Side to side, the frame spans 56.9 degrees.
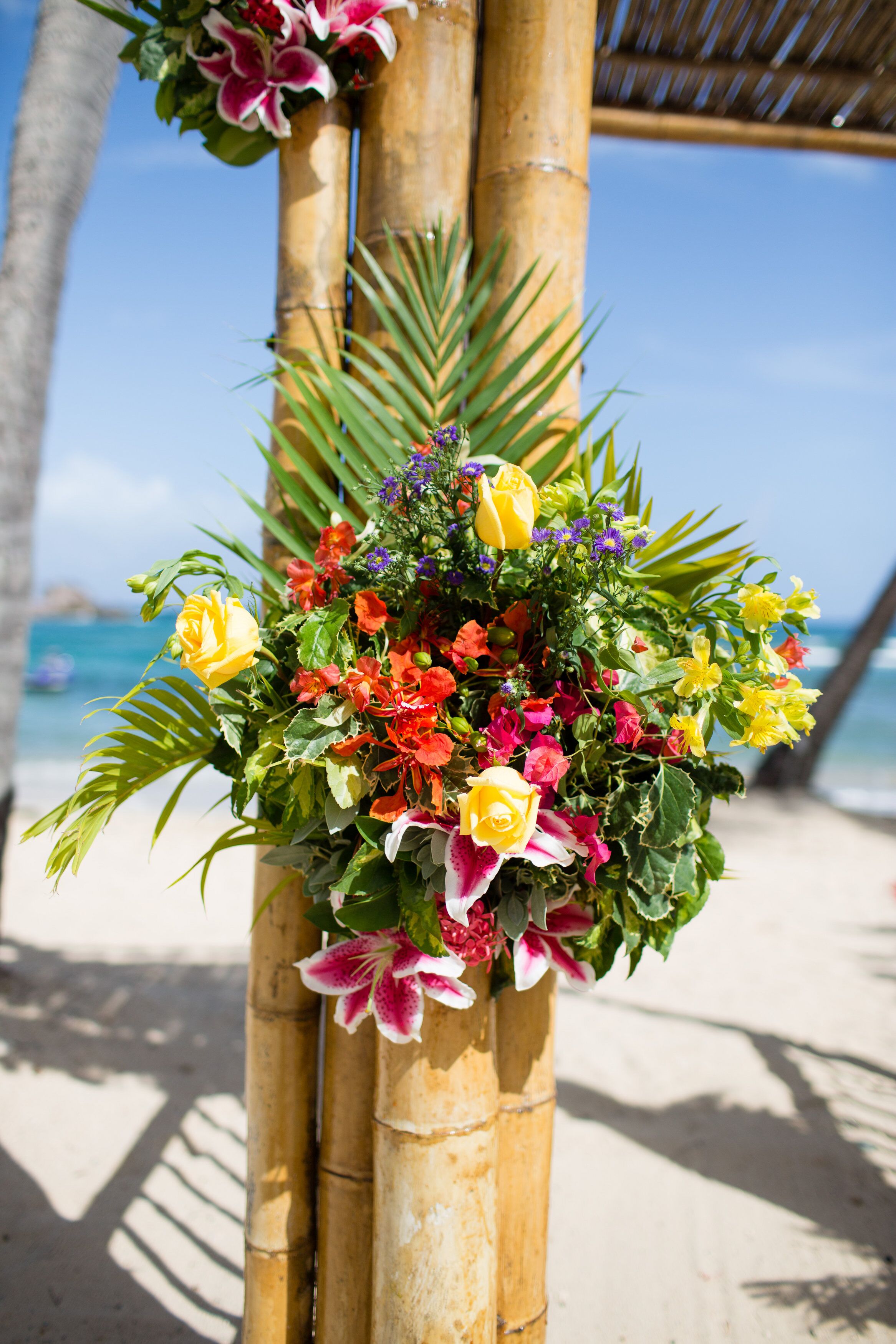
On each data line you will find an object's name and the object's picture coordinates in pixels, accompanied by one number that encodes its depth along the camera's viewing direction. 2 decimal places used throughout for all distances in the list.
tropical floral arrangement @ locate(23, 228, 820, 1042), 1.04
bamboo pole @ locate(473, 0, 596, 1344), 1.47
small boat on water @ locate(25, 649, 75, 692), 23.38
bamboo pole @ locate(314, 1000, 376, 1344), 1.50
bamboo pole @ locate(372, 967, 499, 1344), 1.27
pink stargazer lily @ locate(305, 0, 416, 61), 1.36
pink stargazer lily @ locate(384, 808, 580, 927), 1.01
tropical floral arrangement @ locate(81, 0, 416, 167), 1.37
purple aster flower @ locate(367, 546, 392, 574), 1.09
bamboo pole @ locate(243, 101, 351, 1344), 1.54
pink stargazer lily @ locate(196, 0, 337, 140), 1.40
